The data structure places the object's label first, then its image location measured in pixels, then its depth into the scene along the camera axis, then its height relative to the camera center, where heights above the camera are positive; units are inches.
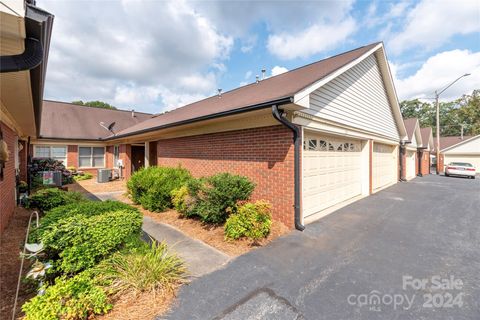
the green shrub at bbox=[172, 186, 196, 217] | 231.2 -46.0
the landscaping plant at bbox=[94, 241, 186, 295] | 114.8 -62.3
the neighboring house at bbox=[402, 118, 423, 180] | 623.5 +35.2
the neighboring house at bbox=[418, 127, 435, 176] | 770.2 +34.3
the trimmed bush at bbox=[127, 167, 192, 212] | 283.1 -32.4
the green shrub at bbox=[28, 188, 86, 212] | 225.0 -41.4
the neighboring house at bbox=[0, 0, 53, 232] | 72.9 +47.2
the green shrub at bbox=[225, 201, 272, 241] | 183.6 -54.4
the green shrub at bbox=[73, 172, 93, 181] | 592.7 -46.0
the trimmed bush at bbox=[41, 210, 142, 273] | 111.8 -43.4
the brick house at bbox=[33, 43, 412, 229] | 211.2 +31.7
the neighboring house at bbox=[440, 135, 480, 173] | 956.0 +34.8
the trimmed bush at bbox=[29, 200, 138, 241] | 114.2 -32.5
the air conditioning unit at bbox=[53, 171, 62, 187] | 406.0 -35.2
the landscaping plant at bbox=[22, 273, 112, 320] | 90.1 -62.5
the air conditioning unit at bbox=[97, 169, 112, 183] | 562.9 -38.9
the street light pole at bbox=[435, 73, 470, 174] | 651.1 +237.8
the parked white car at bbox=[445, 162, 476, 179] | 714.2 -32.1
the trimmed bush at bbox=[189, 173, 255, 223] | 205.9 -33.0
